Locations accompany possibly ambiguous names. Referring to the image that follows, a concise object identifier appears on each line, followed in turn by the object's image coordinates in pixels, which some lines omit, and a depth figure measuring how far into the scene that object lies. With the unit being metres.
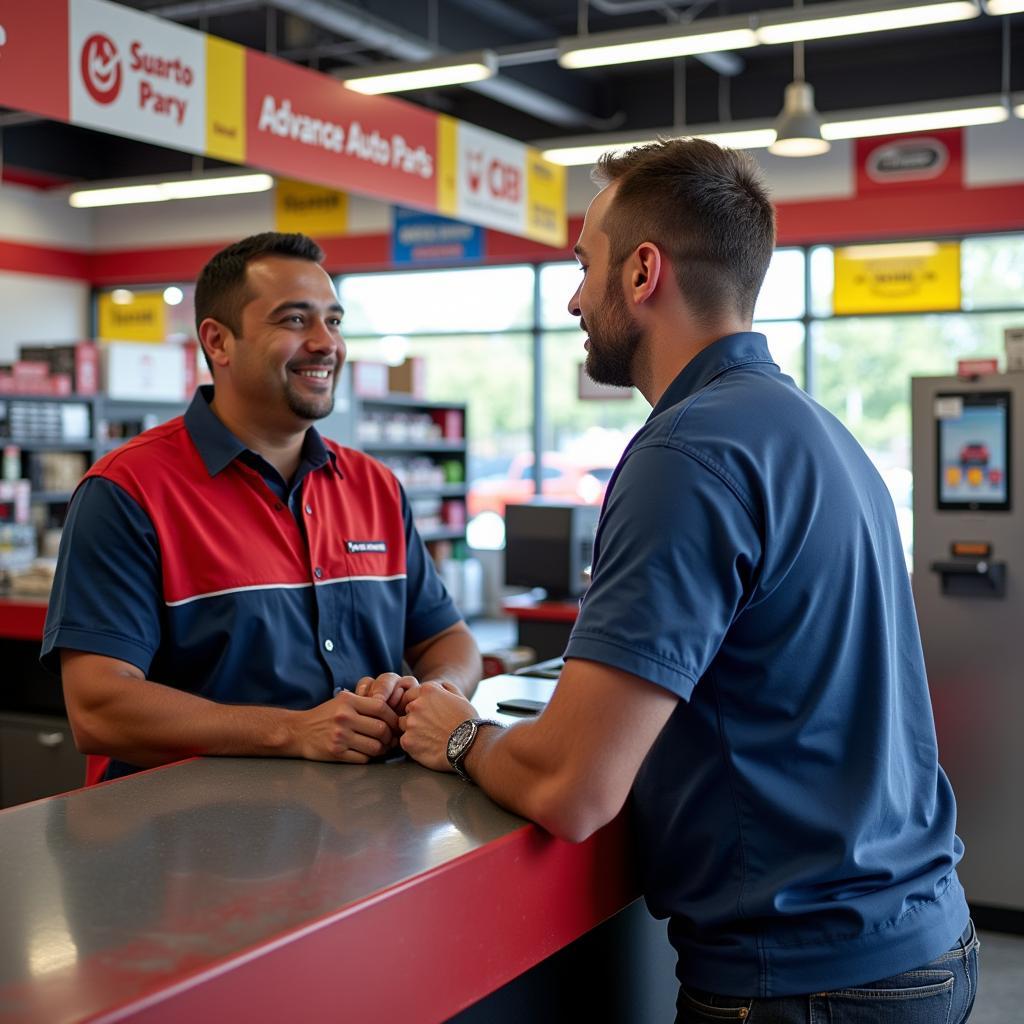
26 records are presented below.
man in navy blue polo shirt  1.29
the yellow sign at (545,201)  8.91
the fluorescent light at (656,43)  6.35
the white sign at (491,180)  7.83
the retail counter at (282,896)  1.03
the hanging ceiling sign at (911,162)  10.00
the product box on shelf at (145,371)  9.23
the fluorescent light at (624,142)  8.16
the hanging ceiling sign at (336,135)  5.99
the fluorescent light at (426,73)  6.72
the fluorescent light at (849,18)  5.78
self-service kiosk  4.52
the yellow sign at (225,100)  5.63
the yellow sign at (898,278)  10.14
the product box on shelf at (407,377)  10.77
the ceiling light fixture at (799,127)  6.91
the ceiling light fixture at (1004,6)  5.45
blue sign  11.36
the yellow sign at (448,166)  7.46
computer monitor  6.20
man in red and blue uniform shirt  1.98
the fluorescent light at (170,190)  9.66
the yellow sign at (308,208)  11.25
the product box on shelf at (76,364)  9.11
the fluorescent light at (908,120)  7.87
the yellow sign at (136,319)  13.78
